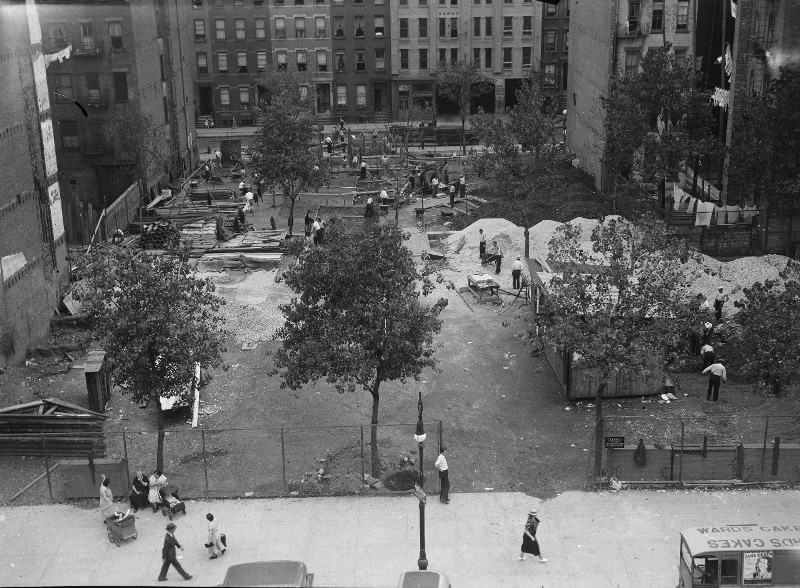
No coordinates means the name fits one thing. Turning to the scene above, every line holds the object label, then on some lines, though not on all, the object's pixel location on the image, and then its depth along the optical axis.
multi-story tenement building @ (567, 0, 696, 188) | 59.72
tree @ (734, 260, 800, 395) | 29.31
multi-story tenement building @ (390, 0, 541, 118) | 88.94
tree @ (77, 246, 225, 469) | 27.98
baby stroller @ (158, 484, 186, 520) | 27.44
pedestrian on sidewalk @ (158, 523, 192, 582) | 24.19
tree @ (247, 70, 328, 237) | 54.12
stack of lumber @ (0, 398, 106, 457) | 30.58
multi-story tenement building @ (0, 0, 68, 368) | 39.31
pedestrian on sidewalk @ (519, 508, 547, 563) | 24.83
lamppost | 23.56
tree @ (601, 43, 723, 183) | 51.34
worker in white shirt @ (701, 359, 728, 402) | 33.84
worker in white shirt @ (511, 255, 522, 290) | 44.88
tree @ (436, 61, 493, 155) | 82.88
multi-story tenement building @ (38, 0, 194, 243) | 61.41
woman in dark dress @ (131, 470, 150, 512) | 27.88
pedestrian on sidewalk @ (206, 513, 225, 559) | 25.41
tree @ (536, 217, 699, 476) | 29.31
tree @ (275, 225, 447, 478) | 28.47
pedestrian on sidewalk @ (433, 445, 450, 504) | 27.80
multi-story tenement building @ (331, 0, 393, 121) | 89.38
